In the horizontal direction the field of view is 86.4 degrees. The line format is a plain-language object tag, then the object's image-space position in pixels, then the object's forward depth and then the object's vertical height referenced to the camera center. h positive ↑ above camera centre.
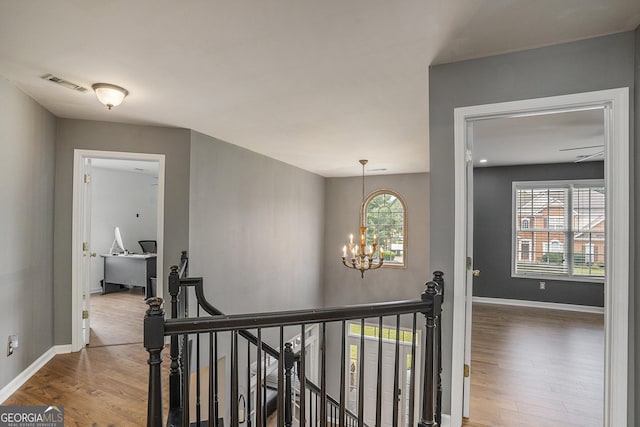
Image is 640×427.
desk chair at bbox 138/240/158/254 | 7.39 -0.65
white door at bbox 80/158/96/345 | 3.72 -0.44
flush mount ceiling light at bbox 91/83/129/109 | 2.70 +0.99
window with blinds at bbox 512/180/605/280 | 5.74 -0.13
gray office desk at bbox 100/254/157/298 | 6.27 -1.05
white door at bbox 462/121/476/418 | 2.26 -0.43
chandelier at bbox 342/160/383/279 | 5.23 -0.61
